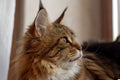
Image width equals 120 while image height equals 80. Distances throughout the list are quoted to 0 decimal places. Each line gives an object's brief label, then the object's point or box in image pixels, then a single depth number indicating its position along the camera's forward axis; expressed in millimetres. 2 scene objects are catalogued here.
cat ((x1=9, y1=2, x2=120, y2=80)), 811
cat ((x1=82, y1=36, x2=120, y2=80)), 946
